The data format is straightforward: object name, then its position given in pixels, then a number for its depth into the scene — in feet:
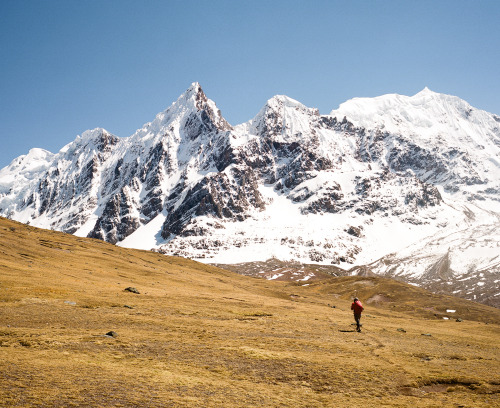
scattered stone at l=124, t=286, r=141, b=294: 195.34
